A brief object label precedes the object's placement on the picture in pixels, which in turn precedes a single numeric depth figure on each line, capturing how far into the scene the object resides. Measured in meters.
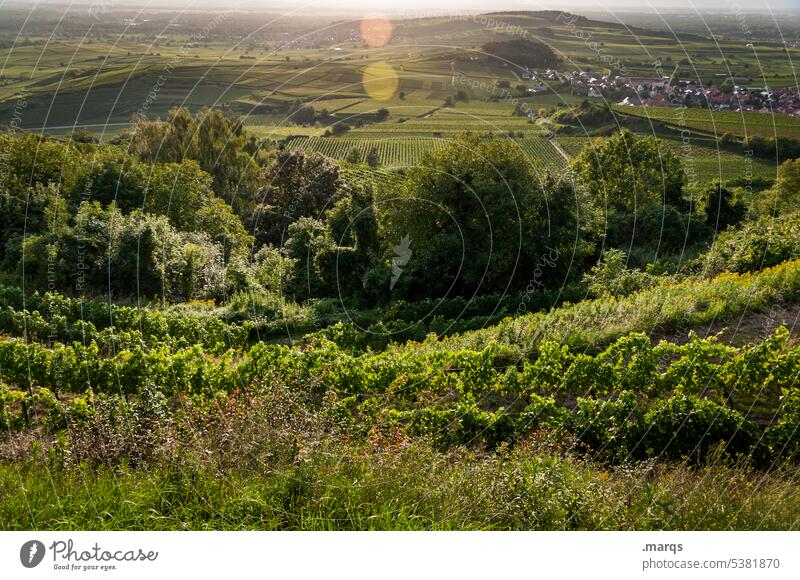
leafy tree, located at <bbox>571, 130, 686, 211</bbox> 28.53
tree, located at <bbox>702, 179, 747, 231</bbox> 27.39
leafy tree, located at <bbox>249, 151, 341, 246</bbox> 27.53
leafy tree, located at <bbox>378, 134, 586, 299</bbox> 21.58
